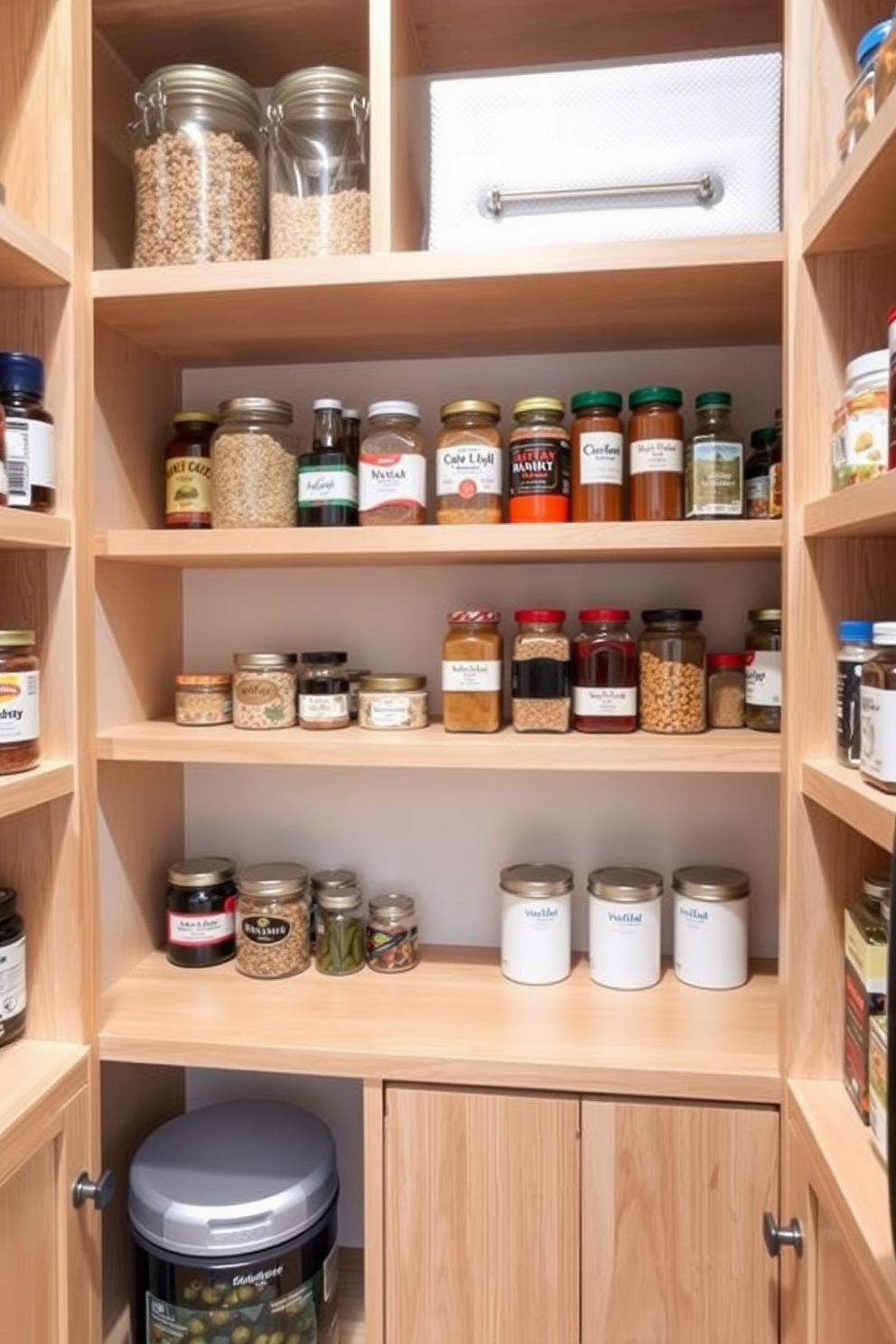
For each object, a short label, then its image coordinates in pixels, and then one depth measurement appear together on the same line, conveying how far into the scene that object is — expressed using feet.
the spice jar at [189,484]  3.92
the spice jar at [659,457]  3.58
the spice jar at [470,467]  3.61
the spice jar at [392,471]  3.65
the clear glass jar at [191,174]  3.53
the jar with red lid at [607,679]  3.70
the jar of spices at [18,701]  3.04
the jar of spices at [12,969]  3.28
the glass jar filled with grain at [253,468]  3.76
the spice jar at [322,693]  3.91
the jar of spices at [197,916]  4.21
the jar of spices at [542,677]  3.72
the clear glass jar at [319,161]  3.55
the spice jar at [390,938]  4.14
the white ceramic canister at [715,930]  3.88
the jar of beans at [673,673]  3.69
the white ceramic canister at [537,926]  3.96
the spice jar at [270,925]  4.08
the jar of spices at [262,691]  3.93
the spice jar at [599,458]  3.61
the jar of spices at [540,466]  3.57
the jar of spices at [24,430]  3.13
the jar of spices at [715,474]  3.51
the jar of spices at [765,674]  3.65
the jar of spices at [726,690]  3.85
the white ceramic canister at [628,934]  3.90
